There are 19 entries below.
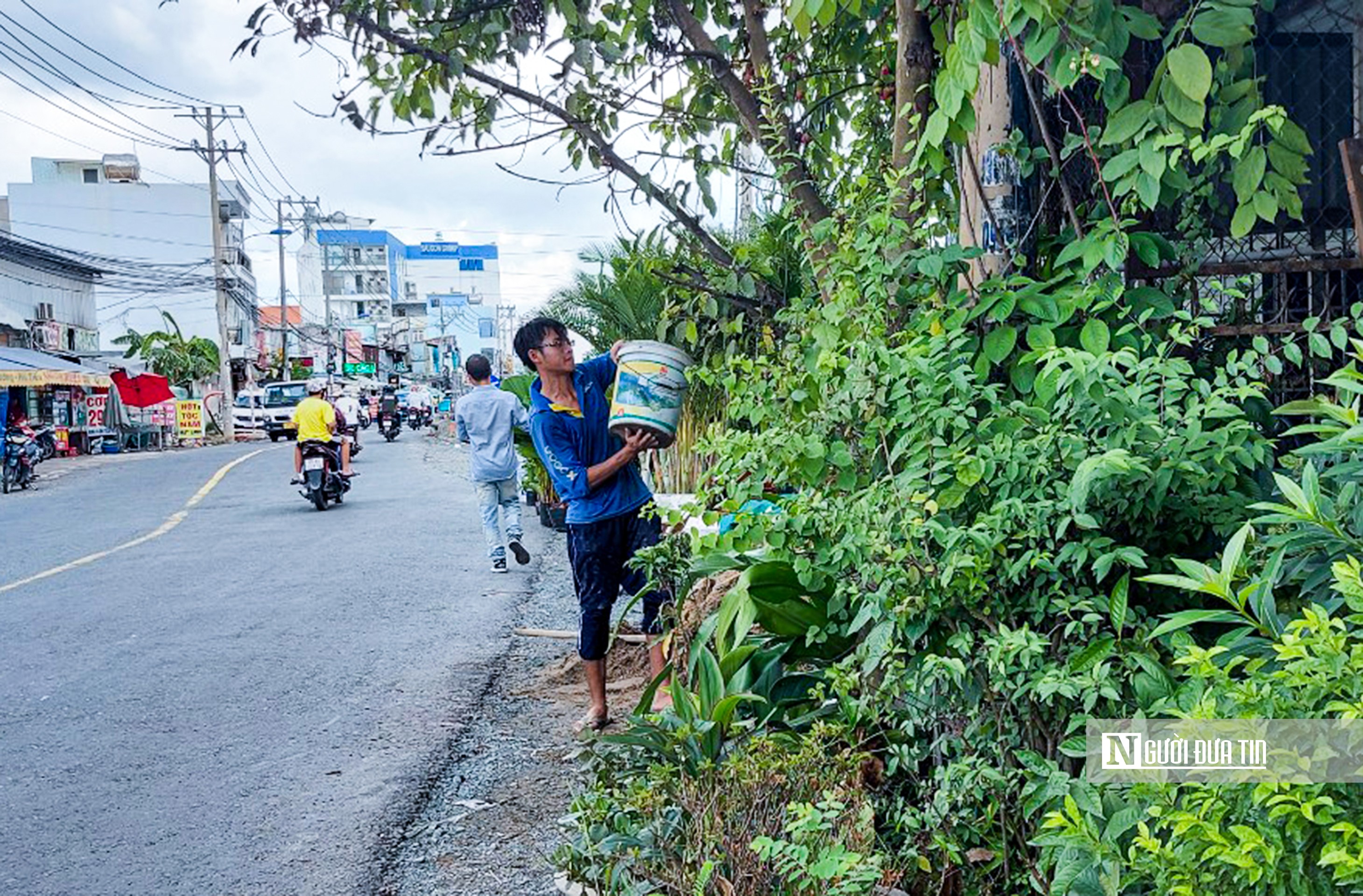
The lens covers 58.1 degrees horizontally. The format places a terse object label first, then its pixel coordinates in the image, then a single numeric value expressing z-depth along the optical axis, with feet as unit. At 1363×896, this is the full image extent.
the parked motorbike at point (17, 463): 70.38
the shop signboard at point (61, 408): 113.50
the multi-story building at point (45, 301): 120.26
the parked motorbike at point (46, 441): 86.14
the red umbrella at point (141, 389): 124.88
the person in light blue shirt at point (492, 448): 32.99
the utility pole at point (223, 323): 135.44
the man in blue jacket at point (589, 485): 16.60
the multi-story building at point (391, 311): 305.73
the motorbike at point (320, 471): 49.93
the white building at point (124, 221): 185.98
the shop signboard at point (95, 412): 121.49
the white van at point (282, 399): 138.21
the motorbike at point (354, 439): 74.80
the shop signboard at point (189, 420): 135.13
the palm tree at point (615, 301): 31.22
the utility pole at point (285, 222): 194.90
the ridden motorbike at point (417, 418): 148.56
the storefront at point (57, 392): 90.76
